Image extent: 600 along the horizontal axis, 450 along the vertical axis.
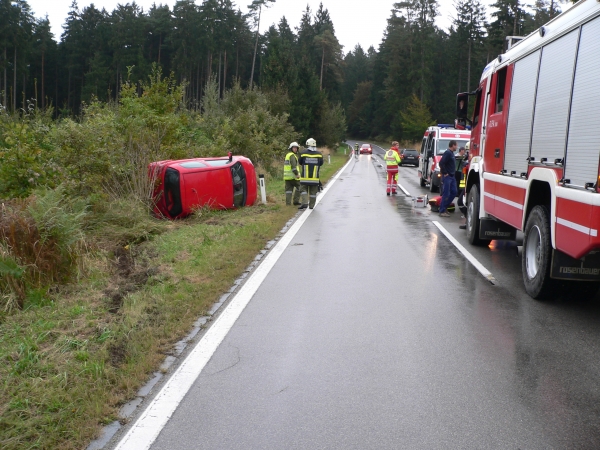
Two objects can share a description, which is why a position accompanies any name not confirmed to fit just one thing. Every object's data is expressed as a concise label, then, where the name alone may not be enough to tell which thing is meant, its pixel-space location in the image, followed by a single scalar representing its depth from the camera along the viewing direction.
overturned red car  13.37
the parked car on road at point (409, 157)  49.00
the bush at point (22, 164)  10.81
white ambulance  22.19
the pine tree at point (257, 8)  74.25
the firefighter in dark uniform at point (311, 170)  15.81
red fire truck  5.69
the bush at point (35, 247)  6.84
